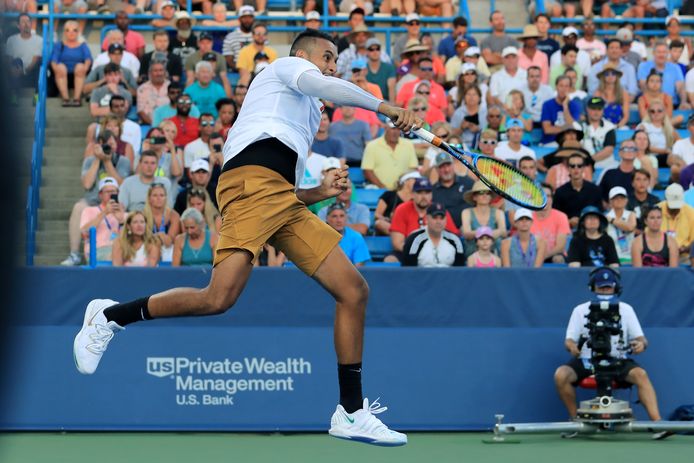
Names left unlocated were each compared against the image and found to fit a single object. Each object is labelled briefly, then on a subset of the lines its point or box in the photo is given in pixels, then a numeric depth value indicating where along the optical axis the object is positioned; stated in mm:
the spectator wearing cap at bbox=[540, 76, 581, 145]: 15508
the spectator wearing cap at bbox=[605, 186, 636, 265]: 12625
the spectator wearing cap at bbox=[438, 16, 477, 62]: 17156
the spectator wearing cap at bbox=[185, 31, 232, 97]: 15591
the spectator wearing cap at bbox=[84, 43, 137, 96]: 15445
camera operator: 10055
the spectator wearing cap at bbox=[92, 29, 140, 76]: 15617
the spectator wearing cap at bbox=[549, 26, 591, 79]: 16906
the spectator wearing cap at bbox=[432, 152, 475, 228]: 12938
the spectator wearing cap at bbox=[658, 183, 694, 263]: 13039
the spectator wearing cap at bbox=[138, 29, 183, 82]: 15719
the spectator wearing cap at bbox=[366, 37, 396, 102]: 16219
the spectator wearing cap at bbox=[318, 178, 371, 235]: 12680
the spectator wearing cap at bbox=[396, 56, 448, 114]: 15383
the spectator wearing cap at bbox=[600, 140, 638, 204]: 13719
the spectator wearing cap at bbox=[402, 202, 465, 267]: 11492
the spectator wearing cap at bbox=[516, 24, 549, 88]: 16898
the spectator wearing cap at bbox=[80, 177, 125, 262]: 12242
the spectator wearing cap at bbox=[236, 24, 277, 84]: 15945
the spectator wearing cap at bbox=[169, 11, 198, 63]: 16203
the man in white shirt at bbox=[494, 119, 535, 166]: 14125
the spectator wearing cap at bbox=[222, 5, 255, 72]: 16562
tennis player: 6027
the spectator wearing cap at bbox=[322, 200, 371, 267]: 11289
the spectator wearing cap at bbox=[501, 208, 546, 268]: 11891
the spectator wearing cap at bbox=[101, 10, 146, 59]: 16406
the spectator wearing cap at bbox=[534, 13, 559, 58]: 17438
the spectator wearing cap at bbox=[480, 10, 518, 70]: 17359
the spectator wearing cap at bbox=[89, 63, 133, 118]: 15162
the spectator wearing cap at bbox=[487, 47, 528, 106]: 16164
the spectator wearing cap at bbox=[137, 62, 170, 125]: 15242
